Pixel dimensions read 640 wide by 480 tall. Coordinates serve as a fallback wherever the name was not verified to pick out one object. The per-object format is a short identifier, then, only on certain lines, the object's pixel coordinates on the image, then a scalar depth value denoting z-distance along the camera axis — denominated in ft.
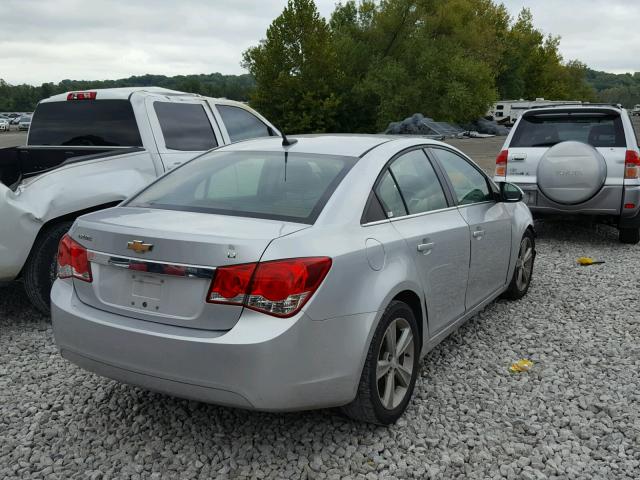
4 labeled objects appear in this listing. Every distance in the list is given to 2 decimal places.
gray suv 24.75
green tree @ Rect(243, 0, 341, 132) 170.30
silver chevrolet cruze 8.75
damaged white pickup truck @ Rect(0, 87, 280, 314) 15.52
